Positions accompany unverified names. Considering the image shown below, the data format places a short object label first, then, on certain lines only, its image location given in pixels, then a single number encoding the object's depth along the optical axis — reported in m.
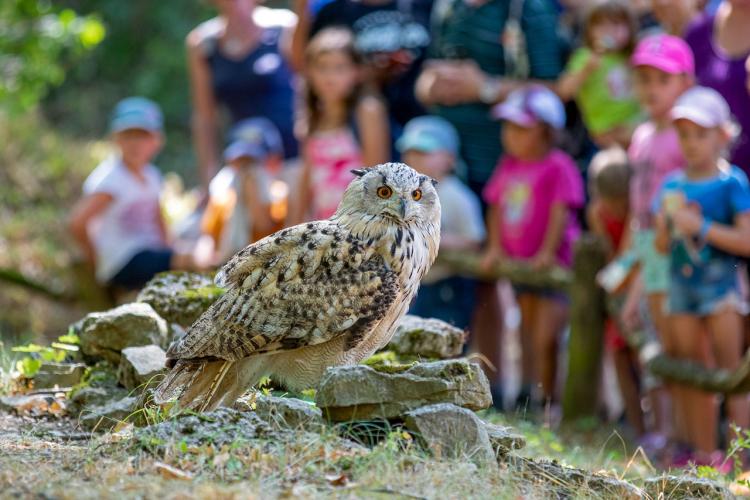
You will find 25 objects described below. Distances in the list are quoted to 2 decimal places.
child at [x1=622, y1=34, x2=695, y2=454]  15.18
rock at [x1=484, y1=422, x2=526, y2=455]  9.59
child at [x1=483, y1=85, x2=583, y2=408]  16.56
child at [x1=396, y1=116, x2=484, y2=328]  16.77
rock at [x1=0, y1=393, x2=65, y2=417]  11.59
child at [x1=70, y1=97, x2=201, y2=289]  18.80
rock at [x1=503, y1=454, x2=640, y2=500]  9.14
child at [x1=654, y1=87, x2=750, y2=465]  14.16
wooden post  16.45
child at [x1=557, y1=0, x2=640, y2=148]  16.58
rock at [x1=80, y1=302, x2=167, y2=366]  11.86
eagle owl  9.90
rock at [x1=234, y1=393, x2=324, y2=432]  9.34
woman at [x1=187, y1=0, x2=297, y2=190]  19.33
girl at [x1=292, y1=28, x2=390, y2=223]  17.28
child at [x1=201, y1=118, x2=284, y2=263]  17.95
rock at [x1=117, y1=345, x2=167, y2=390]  11.15
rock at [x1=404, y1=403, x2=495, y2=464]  9.16
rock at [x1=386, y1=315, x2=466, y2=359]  12.07
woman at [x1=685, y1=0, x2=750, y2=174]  15.28
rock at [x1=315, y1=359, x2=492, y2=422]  9.34
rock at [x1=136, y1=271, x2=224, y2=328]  12.69
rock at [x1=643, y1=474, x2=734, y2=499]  9.66
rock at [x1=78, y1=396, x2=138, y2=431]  10.75
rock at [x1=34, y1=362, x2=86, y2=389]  12.17
